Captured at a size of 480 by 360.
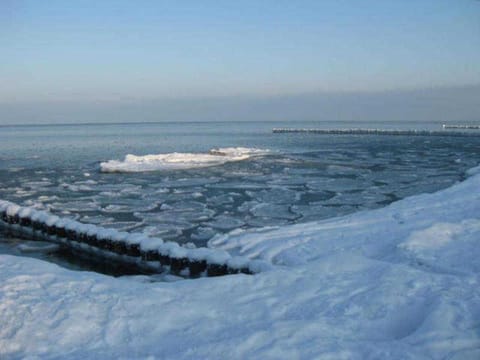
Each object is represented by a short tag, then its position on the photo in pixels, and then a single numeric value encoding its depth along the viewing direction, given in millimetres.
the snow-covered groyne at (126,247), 5457
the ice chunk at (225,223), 8206
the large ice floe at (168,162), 17547
